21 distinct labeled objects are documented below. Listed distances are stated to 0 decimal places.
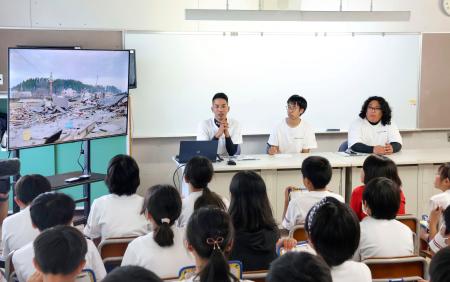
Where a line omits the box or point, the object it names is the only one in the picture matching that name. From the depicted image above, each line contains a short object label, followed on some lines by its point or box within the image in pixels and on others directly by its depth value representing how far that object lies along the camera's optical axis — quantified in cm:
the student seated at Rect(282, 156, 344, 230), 333
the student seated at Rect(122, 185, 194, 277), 233
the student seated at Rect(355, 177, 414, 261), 260
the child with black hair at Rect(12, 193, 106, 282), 238
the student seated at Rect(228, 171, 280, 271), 263
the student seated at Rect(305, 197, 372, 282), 200
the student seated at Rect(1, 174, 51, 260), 287
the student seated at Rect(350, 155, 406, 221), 352
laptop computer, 486
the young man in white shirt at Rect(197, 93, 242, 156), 543
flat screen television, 418
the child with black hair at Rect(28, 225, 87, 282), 183
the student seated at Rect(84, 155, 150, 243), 309
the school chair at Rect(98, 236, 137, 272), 261
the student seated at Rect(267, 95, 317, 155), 570
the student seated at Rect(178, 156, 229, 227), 326
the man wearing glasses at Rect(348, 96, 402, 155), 550
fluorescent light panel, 507
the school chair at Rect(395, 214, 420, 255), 315
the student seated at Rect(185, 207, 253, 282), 199
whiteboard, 605
